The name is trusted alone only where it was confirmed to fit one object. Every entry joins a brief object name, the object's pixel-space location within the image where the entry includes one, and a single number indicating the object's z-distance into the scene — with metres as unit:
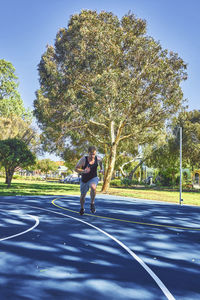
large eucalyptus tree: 21.39
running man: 8.61
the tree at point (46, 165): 83.80
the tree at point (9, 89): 46.88
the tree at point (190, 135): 37.69
